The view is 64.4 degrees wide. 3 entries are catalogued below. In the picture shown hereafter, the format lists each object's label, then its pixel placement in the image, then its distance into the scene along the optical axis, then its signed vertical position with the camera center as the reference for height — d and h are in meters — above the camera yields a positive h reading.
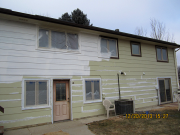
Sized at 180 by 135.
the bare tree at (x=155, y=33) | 22.97 +7.49
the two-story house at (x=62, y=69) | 5.78 +0.56
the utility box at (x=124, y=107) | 7.49 -1.45
